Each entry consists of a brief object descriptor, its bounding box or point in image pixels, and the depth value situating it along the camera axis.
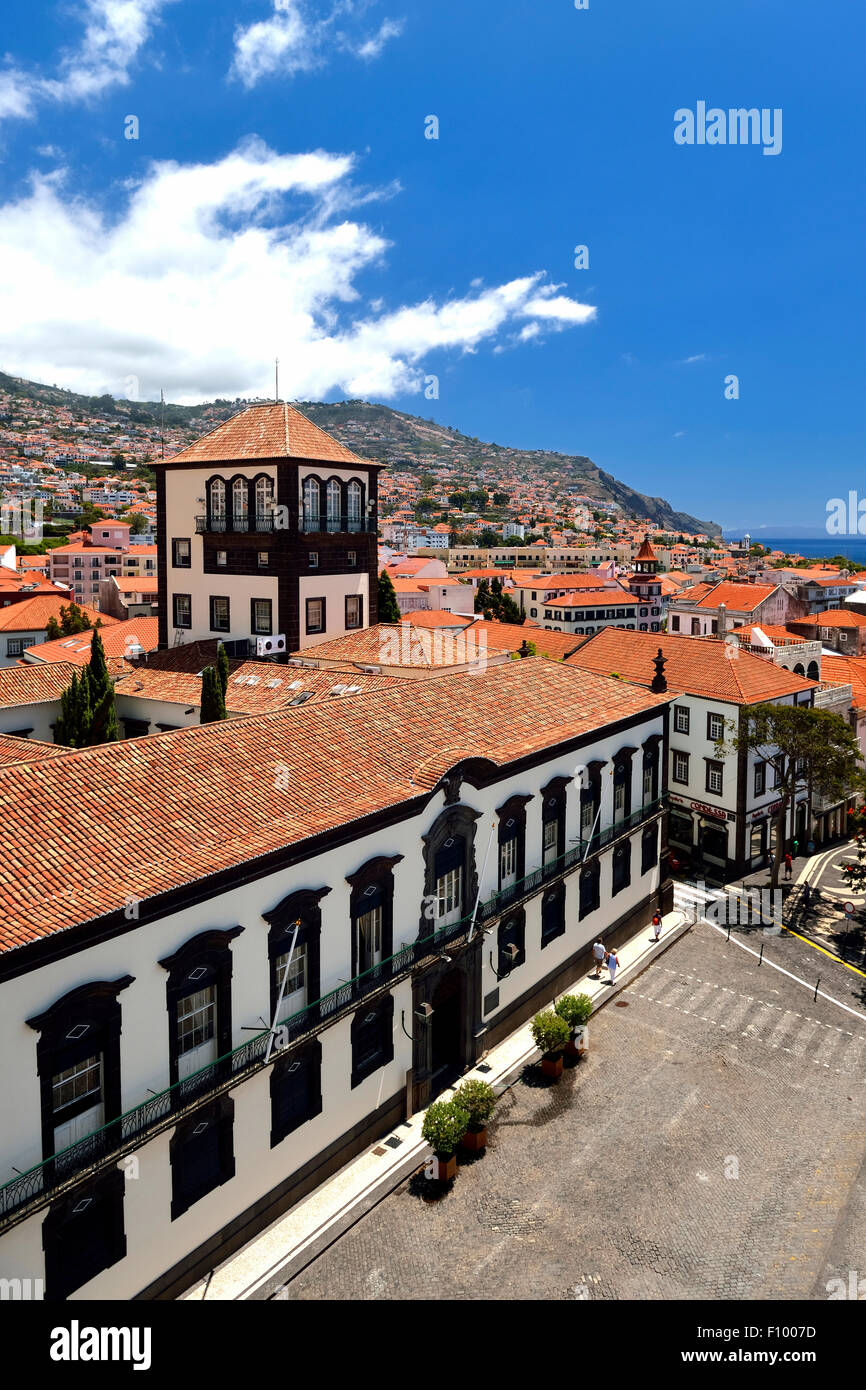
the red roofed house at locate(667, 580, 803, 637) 100.19
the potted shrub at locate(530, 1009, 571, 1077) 26.48
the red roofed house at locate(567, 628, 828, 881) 45.12
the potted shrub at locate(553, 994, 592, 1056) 27.59
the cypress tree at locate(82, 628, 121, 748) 31.97
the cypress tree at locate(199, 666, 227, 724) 33.06
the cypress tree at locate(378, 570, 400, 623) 82.95
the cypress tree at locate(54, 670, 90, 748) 32.19
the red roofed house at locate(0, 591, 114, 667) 79.12
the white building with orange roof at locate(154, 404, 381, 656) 42.66
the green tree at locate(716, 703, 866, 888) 40.66
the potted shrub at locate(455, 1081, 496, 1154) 23.11
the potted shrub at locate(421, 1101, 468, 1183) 21.86
